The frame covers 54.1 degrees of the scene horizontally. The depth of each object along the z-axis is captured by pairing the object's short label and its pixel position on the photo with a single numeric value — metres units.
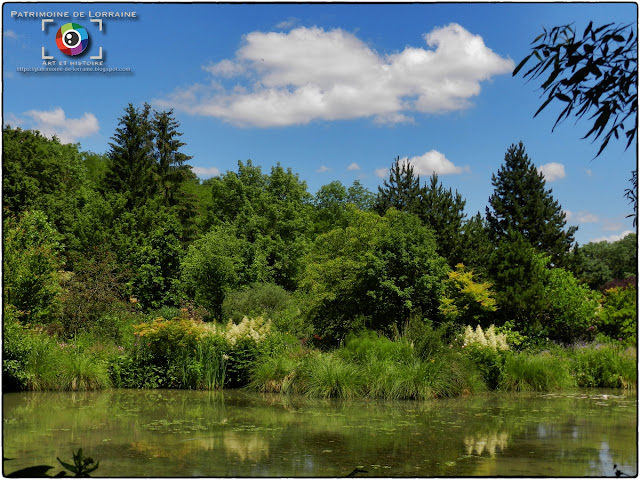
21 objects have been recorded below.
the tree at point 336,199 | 41.34
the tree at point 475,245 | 24.20
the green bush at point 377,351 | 13.28
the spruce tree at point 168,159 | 37.12
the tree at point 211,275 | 25.11
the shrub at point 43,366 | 12.98
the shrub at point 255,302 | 22.03
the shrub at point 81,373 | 13.27
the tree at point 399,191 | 30.39
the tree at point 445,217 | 25.19
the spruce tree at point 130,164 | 33.84
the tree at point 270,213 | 33.03
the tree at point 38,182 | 27.66
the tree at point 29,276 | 14.44
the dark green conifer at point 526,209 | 28.19
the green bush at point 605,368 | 14.75
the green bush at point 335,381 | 12.80
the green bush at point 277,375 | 13.32
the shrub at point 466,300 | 17.27
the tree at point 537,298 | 17.44
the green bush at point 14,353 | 12.37
